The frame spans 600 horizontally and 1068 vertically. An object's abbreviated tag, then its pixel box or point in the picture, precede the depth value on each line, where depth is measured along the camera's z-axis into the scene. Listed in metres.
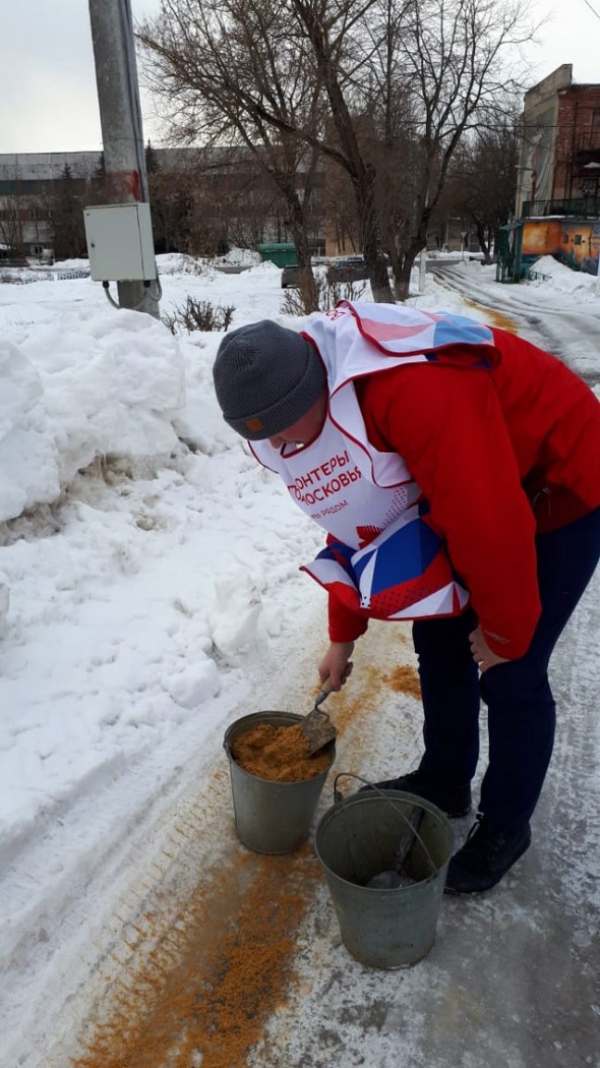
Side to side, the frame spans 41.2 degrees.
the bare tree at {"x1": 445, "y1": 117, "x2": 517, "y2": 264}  29.22
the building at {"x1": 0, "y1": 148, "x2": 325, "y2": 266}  17.28
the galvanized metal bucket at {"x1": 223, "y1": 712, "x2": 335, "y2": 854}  2.48
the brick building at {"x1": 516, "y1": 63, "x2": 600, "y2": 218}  39.91
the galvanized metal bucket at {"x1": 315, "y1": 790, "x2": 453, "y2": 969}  2.05
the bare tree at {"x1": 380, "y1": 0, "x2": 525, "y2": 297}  20.14
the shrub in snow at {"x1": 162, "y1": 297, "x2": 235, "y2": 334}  10.73
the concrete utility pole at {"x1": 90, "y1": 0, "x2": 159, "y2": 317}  5.76
